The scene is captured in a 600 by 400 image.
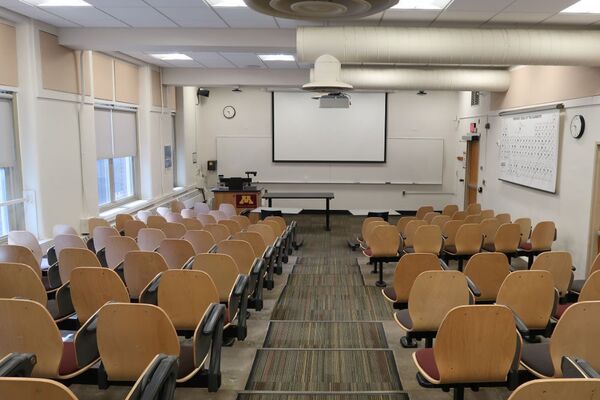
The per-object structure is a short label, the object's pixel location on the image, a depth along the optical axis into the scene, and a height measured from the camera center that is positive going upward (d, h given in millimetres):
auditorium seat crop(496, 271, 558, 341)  3166 -1005
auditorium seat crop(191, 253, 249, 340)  3630 -1006
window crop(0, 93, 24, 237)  5582 -323
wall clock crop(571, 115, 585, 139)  6008 +315
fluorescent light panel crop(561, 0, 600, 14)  4805 +1509
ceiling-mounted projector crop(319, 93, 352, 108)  9281 +993
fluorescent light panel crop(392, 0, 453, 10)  4934 +1559
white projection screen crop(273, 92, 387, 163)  12297 +580
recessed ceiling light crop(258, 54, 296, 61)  8375 +1707
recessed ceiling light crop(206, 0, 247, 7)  5108 +1630
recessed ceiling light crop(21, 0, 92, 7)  5180 +1653
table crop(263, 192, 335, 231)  10180 -991
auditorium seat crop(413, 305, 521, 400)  2404 -1043
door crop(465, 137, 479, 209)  10273 -452
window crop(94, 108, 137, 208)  7932 -58
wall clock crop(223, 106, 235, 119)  12602 +1046
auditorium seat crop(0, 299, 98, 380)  2359 -961
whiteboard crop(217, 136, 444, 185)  12383 -411
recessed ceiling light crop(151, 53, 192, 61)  8551 +1764
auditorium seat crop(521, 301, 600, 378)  2555 -1032
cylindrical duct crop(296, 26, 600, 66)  5273 +1211
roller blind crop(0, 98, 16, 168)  5551 +195
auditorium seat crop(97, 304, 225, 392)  2369 -980
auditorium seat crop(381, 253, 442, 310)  3846 -976
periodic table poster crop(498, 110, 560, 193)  6715 +24
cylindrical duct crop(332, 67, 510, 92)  7945 +1249
